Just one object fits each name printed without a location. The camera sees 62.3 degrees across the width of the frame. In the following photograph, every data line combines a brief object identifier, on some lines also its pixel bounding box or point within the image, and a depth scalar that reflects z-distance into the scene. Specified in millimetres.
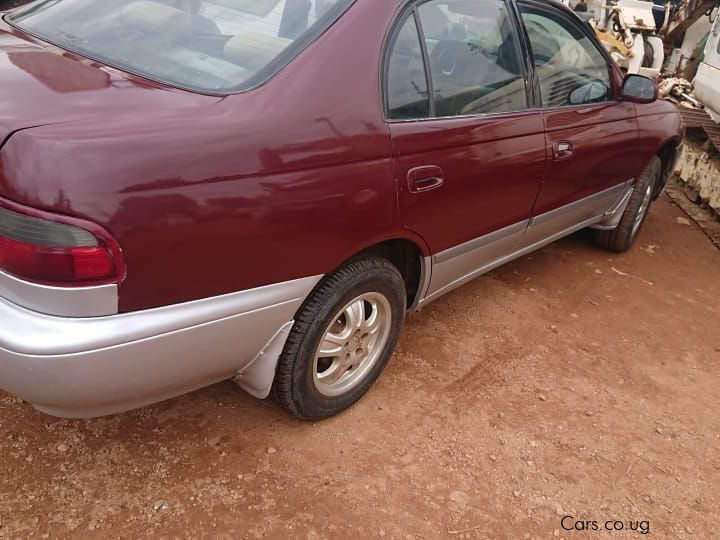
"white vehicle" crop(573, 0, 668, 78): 7547
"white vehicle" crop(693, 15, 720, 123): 5215
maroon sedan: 1480
